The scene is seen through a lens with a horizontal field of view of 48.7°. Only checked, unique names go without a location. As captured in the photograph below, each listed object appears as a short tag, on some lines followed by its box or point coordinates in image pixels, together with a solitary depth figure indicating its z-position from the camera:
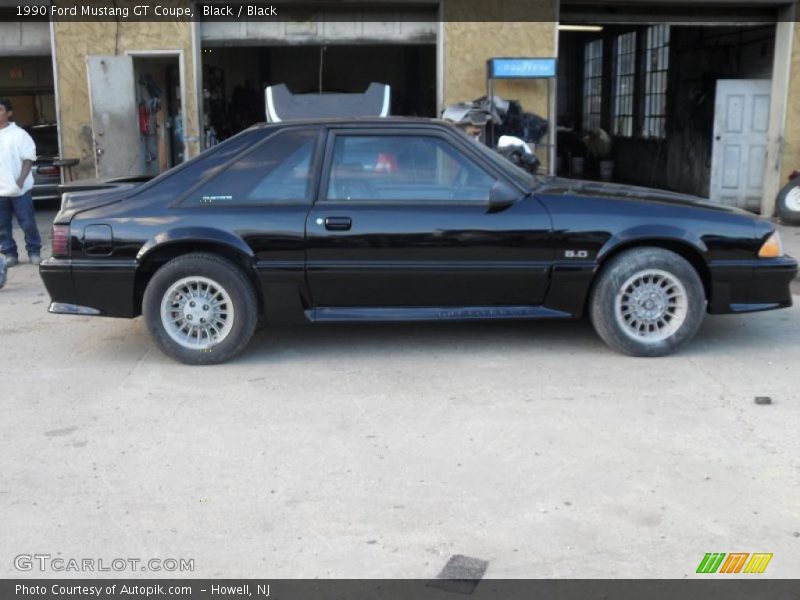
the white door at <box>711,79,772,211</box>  13.04
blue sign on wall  11.22
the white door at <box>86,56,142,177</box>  11.11
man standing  8.91
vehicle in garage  13.43
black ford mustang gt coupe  5.72
